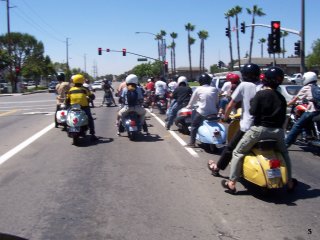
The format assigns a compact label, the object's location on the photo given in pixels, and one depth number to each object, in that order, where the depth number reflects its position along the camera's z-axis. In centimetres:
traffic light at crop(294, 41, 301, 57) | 2785
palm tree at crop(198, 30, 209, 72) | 9919
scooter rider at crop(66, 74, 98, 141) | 1173
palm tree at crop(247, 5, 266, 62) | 7469
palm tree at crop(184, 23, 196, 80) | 9656
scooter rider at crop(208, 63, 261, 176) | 710
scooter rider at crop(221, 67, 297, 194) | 645
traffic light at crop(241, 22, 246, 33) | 3338
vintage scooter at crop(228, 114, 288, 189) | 629
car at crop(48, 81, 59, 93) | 6349
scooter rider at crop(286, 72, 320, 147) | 988
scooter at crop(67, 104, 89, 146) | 1135
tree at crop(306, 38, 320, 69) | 9362
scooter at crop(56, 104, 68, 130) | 1446
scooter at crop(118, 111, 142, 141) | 1225
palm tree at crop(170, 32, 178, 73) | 10588
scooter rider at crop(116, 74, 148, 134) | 1238
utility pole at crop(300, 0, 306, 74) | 2605
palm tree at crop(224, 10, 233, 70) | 7594
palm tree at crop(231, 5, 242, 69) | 7500
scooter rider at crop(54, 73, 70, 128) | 1484
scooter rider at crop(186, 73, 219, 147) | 1004
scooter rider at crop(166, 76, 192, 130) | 1368
